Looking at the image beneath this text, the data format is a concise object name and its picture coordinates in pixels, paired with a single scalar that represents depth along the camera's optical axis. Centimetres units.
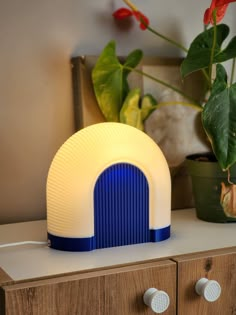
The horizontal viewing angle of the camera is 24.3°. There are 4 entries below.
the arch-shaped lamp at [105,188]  104
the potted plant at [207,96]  109
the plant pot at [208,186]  126
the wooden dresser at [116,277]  89
